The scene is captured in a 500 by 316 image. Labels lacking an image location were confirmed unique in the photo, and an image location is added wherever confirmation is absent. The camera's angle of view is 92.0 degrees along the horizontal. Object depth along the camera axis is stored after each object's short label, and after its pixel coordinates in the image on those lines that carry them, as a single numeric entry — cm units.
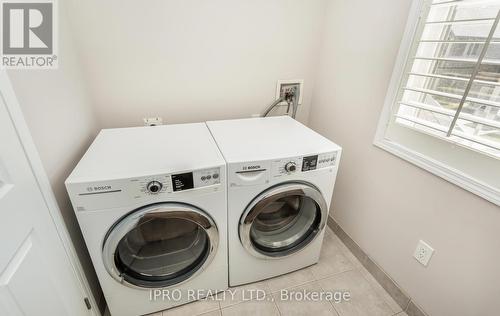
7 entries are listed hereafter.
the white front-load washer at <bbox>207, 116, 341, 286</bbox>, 110
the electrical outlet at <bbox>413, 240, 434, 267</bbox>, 115
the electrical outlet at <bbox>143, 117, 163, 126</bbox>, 153
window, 87
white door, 65
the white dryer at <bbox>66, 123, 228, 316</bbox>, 93
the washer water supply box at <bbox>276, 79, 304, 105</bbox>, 172
